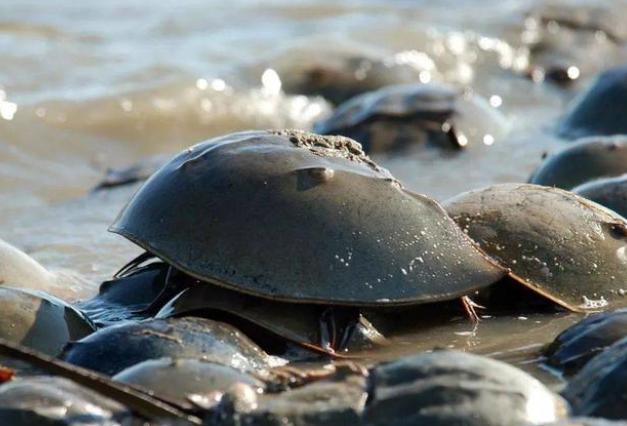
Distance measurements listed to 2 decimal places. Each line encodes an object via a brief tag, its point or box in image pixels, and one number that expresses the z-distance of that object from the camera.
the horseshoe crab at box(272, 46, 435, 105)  15.46
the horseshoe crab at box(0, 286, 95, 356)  5.59
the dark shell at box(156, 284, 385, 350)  5.57
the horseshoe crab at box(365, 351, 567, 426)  4.12
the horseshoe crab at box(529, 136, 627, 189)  8.72
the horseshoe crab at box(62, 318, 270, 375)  5.07
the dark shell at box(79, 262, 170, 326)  6.22
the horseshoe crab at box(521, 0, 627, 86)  17.03
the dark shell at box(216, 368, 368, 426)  4.17
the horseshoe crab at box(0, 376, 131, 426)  4.25
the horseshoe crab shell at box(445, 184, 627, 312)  6.18
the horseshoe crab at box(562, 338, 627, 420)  4.46
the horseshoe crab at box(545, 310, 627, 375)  5.23
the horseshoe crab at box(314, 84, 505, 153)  11.70
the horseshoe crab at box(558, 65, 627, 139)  11.94
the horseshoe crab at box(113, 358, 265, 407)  4.53
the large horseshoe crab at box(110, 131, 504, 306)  5.54
